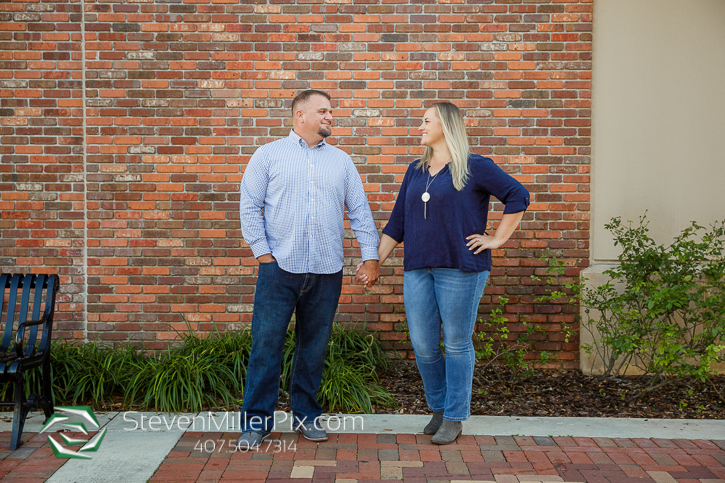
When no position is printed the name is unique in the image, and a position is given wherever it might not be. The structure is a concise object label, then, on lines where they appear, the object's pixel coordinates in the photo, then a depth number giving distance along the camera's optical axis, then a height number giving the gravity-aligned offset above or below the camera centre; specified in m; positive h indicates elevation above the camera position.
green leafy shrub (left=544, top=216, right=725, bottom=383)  3.94 -0.52
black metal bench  3.31 -0.74
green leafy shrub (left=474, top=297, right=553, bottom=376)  4.54 -0.92
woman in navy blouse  3.24 -0.08
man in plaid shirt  3.21 -0.09
